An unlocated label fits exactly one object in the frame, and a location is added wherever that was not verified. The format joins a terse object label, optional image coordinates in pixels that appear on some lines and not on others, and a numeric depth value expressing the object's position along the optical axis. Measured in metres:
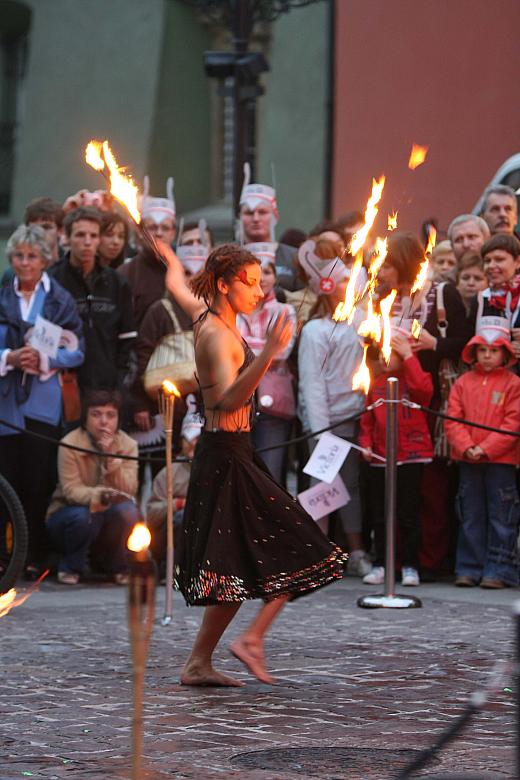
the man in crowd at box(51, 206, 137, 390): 21.71
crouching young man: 20.91
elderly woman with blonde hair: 20.94
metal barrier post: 18.86
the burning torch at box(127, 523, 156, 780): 7.67
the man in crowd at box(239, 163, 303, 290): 22.77
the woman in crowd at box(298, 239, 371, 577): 21.12
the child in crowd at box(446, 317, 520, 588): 20.25
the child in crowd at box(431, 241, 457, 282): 22.31
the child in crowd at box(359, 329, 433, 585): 20.69
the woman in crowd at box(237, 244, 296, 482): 21.37
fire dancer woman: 13.73
